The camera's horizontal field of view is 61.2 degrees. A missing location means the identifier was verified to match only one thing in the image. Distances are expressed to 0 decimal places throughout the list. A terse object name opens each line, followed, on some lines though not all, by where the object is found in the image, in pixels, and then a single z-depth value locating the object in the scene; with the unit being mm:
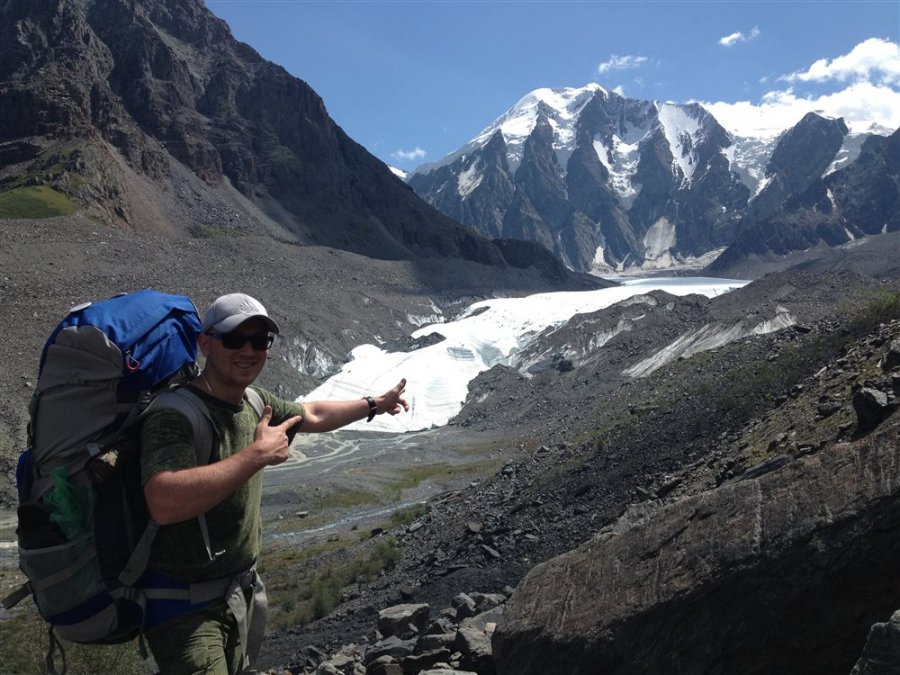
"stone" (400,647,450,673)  7445
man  3309
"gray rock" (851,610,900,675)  3432
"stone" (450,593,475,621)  9945
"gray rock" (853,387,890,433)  7203
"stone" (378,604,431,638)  10148
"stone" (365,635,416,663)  8422
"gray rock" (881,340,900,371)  9711
